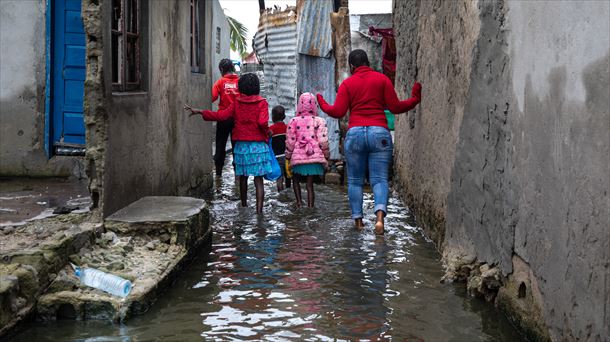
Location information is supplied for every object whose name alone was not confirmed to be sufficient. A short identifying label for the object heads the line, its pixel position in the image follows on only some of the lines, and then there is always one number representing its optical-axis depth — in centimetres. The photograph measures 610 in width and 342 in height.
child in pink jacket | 998
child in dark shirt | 1131
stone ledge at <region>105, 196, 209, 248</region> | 639
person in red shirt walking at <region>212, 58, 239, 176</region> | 1112
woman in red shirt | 823
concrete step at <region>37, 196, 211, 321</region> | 497
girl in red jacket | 952
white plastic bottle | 518
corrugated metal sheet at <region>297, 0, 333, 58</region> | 1370
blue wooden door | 1000
